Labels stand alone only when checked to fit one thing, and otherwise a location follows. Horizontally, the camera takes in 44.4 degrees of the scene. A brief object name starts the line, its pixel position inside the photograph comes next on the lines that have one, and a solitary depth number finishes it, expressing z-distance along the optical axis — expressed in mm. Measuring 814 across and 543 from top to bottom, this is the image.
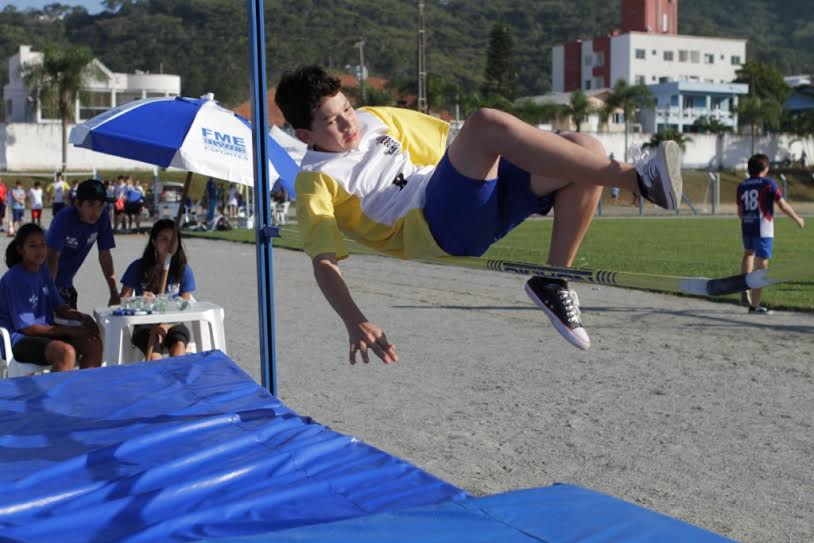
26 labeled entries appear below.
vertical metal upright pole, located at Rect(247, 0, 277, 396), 5137
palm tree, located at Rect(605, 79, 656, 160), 76625
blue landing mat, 3104
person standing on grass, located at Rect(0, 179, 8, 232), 25097
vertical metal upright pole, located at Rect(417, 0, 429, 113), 37500
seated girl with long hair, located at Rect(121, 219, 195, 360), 7141
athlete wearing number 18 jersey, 10469
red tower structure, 125688
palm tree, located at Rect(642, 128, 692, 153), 61606
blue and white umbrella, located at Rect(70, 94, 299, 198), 6551
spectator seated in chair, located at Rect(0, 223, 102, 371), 6297
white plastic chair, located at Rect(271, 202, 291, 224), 27981
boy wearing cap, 6930
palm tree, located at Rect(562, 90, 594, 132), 72812
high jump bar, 3102
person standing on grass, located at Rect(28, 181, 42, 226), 27359
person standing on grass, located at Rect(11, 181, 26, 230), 25734
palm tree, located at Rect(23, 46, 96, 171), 58438
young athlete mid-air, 3707
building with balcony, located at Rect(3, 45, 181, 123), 62366
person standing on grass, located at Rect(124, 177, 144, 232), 26922
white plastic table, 6469
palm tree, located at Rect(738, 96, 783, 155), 77438
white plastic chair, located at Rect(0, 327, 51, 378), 6215
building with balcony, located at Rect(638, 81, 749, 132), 88812
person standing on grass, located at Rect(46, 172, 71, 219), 26438
